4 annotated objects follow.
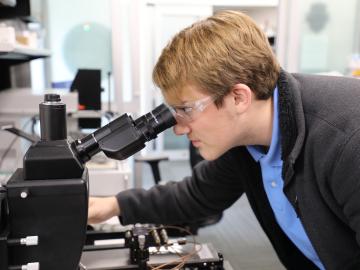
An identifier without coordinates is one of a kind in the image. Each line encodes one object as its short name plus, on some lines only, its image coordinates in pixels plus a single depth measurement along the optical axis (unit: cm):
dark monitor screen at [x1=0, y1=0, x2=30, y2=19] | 193
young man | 81
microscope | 65
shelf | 113
